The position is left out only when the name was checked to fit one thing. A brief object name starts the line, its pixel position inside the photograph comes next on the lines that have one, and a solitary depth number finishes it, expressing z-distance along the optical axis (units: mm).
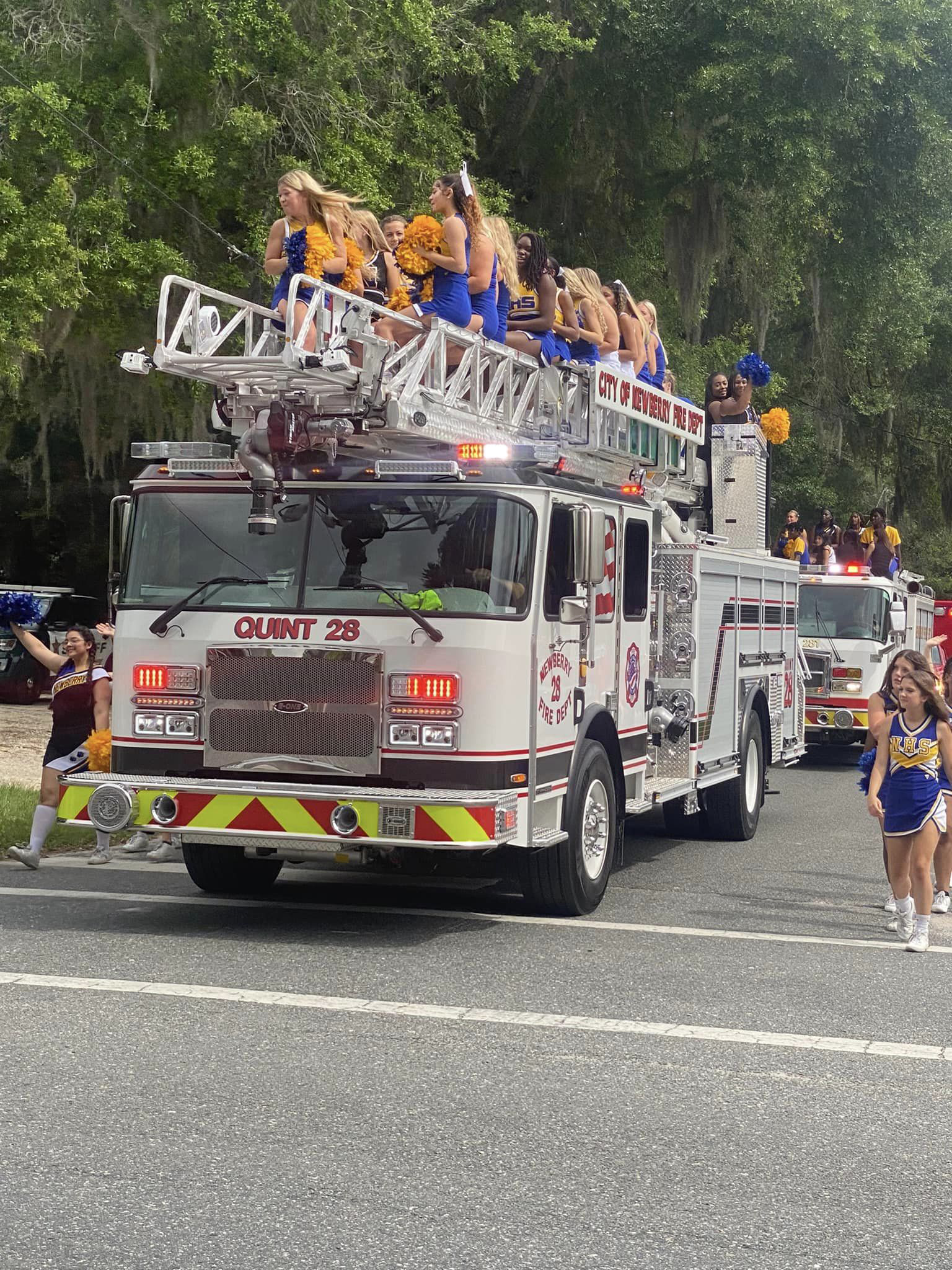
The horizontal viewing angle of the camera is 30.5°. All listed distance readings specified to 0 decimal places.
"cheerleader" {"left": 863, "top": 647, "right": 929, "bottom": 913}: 9164
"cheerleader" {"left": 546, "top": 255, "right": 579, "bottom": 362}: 10625
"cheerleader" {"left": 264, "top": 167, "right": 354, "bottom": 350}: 8719
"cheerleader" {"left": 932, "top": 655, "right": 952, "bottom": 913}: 10008
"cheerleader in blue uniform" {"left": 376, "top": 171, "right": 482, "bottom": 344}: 9195
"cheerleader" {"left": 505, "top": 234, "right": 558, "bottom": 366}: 10195
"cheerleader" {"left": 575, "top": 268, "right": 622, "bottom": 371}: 11477
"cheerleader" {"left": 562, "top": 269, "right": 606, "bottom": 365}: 10977
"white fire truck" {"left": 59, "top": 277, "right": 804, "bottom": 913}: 8359
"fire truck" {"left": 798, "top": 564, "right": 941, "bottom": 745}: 19922
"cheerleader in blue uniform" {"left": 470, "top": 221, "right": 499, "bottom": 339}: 9414
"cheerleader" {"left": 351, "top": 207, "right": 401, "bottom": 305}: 9602
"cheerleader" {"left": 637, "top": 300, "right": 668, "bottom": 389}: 12445
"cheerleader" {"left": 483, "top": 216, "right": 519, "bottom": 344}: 9758
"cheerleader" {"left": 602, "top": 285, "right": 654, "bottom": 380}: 11953
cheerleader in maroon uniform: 10781
